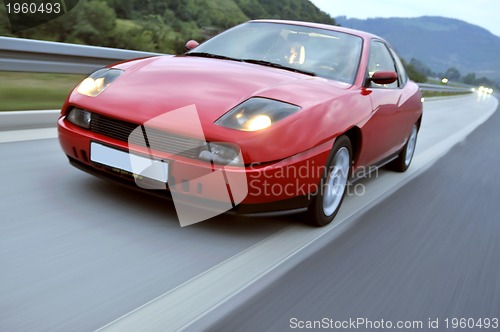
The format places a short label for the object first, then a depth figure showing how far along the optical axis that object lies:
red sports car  2.97
